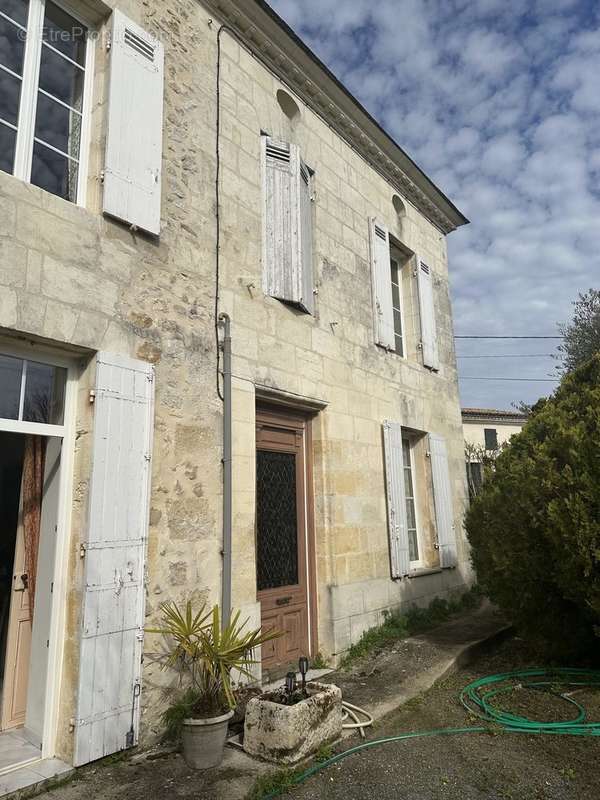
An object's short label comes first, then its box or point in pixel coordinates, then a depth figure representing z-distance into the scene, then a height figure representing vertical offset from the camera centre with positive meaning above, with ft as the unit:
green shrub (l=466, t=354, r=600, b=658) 13.78 +0.06
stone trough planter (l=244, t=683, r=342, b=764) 10.68 -3.60
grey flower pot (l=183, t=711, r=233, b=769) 10.53 -3.68
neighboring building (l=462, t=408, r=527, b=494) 89.30 +16.00
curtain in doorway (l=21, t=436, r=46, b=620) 11.91 +0.96
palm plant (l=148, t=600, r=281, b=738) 11.17 -2.39
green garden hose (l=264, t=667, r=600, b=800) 11.95 -4.10
